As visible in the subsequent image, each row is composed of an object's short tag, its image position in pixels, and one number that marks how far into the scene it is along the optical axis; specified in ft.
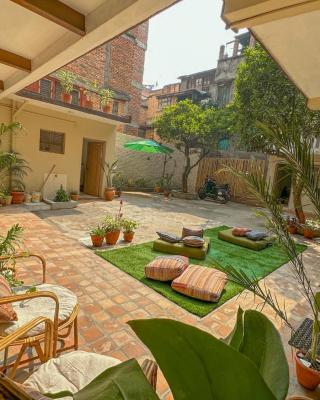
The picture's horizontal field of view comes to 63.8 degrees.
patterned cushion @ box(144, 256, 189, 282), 11.86
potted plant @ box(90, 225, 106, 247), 15.85
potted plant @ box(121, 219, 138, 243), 17.38
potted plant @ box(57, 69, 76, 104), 25.67
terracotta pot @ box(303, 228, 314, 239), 24.48
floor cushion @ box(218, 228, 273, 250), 18.85
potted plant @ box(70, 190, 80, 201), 30.17
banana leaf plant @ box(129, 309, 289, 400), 1.82
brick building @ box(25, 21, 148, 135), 46.44
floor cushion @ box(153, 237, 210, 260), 15.48
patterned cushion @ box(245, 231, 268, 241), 19.45
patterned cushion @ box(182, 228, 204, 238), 17.76
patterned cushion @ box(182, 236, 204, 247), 15.51
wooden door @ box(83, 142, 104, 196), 34.60
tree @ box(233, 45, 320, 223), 24.67
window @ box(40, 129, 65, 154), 27.63
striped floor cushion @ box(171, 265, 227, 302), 10.48
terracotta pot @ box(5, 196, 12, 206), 23.96
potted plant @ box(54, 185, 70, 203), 26.88
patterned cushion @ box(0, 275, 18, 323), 5.64
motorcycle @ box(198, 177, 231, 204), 43.34
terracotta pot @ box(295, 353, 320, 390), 6.42
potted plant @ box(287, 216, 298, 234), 25.62
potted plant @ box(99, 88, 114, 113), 29.76
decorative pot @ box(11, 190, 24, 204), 24.77
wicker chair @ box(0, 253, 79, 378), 5.47
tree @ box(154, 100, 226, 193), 40.57
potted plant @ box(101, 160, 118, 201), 33.53
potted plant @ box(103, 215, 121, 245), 16.51
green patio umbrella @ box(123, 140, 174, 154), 35.24
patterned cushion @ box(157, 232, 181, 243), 16.19
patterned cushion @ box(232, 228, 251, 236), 20.27
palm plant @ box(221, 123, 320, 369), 4.85
